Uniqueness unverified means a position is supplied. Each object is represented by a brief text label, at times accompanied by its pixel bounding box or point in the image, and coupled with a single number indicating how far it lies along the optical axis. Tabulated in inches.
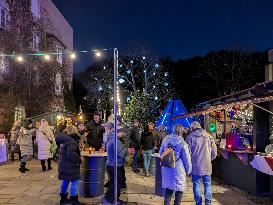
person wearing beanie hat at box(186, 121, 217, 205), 205.0
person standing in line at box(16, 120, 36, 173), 344.6
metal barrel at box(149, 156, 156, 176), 334.2
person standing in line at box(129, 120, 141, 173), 349.3
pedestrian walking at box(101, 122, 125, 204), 226.7
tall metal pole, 167.4
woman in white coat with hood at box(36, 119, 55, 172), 345.5
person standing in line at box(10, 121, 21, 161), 420.9
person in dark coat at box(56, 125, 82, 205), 219.0
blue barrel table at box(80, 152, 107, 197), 237.9
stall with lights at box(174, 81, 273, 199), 246.8
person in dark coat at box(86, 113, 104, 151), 291.2
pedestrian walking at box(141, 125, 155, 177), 333.8
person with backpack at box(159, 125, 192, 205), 187.9
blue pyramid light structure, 453.2
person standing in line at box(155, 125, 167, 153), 374.8
